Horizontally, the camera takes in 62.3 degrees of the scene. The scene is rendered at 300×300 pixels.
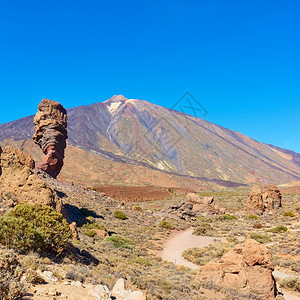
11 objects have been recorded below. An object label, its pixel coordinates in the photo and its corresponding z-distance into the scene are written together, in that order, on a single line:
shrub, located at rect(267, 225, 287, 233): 26.64
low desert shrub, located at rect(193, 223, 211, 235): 27.79
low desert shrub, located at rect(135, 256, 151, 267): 15.00
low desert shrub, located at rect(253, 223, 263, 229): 29.21
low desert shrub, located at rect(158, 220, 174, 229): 30.17
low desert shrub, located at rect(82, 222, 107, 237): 19.47
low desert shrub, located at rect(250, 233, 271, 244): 22.70
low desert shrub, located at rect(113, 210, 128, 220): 30.41
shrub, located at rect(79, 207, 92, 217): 26.04
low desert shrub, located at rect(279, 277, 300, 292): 13.01
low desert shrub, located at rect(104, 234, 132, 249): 18.38
